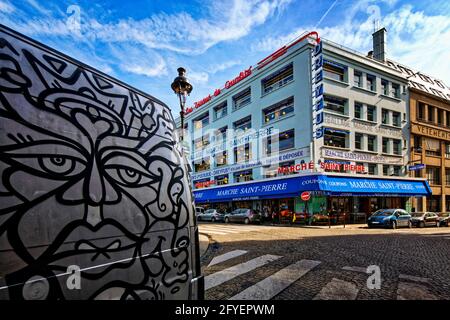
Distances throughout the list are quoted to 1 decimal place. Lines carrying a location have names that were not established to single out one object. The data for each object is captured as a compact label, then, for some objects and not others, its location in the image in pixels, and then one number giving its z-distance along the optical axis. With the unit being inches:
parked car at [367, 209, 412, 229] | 637.9
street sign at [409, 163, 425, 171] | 895.7
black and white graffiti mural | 54.2
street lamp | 292.5
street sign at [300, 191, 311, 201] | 692.7
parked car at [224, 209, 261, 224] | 792.7
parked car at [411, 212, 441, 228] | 696.4
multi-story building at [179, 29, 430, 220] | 763.4
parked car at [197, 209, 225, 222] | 889.2
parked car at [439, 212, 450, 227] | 762.4
